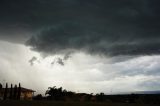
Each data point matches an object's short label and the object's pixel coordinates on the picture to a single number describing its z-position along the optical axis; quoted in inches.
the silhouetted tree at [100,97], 1450.4
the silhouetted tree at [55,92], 1620.7
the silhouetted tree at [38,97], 1622.9
